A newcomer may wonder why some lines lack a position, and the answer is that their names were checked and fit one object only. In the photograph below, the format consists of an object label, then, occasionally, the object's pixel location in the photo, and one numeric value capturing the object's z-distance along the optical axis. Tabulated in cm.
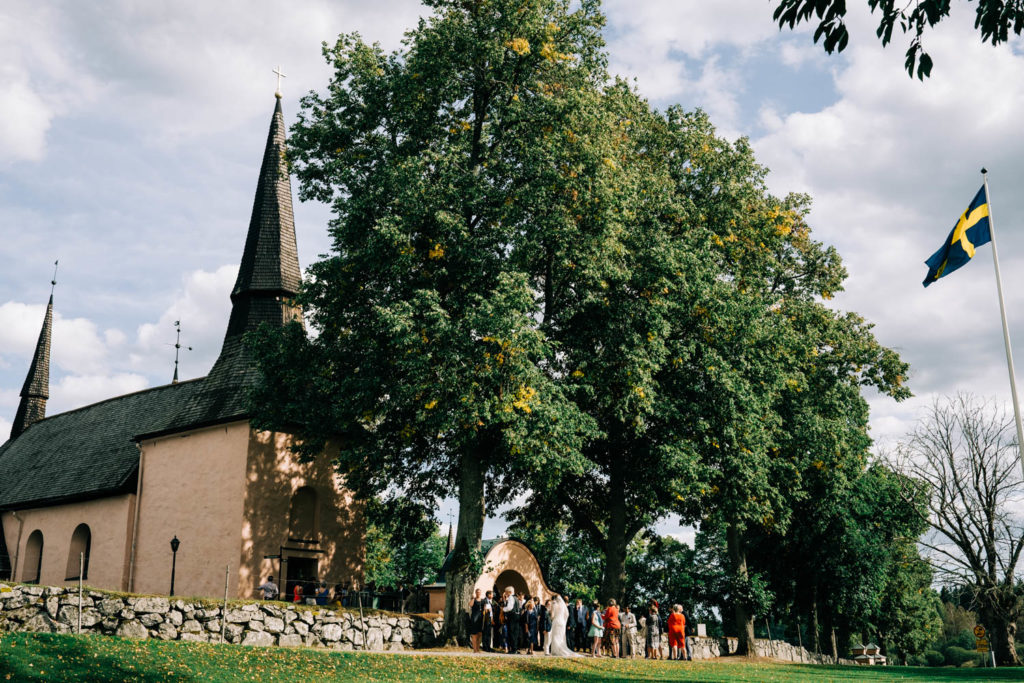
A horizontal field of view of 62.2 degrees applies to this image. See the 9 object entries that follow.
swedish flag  1806
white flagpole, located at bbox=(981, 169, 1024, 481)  1659
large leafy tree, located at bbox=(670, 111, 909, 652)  2619
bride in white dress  2356
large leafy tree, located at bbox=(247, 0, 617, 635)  2088
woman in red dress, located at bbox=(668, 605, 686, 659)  2611
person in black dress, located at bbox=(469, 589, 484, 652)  2167
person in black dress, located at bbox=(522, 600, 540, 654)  2336
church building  3005
